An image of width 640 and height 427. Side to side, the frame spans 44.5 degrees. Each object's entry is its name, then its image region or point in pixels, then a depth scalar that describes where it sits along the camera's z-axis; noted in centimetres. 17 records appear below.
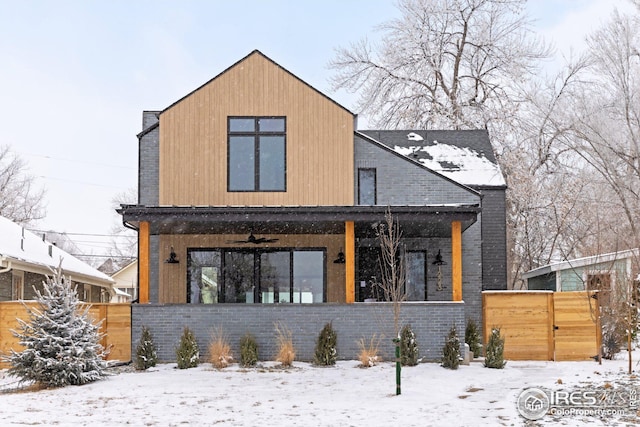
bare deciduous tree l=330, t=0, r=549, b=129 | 3209
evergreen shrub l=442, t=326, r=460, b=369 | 1481
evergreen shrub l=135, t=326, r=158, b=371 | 1488
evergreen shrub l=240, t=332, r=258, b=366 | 1502
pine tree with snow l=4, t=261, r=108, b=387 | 1281
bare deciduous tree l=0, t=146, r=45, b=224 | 3950
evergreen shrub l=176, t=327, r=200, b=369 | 1477
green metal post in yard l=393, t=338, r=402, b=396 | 1161
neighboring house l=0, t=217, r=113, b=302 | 1914
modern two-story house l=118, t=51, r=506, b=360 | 1584
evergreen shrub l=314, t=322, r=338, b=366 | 1515
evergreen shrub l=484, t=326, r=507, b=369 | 1505
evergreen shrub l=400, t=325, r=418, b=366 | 1509
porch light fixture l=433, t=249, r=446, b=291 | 1844
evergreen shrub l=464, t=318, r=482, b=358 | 1678
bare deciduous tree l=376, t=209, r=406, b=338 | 1431
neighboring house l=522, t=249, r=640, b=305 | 1568
